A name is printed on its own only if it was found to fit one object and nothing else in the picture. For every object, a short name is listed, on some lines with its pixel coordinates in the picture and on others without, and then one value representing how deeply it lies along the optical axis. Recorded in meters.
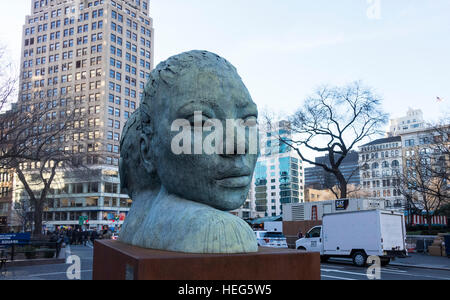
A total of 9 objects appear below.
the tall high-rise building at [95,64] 65.69
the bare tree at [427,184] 26.50
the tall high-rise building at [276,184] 118.38
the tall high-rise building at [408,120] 137.25
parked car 21.69
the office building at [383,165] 101.06
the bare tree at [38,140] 17.64
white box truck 16.77
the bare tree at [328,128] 28.42
